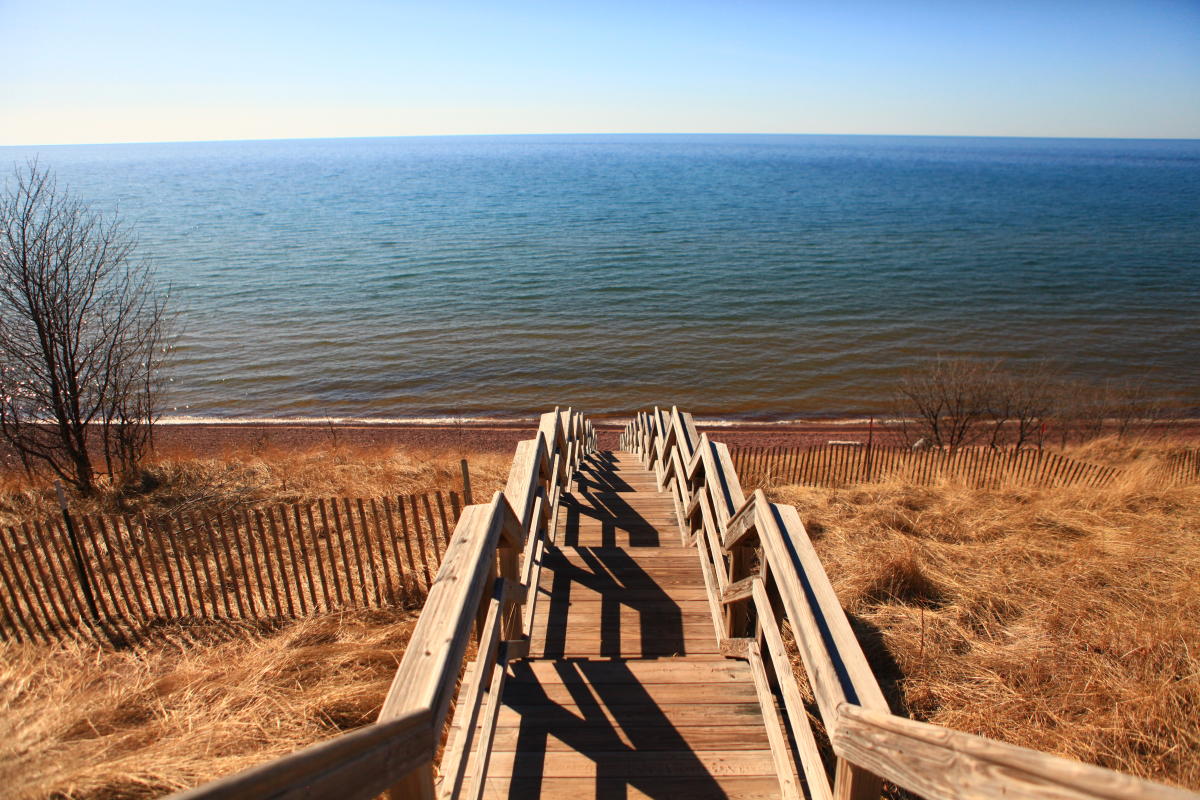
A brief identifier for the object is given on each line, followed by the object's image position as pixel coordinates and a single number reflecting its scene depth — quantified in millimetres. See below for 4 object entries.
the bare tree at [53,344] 10258
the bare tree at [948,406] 17875
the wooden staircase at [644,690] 1276
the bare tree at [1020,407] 18016
